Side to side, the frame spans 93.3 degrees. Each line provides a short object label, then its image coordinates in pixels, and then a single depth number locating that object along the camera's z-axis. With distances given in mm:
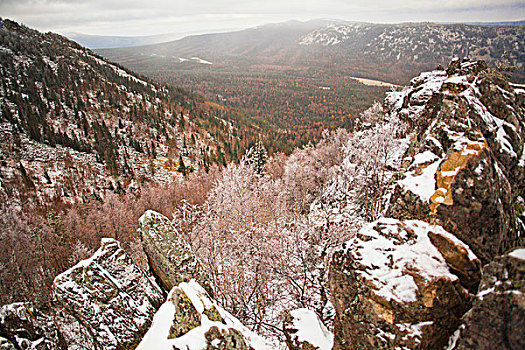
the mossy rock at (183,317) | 7039
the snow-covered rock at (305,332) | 8016
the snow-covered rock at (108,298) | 11453
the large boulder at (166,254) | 14164
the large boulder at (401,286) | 5609
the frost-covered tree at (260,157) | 49606
